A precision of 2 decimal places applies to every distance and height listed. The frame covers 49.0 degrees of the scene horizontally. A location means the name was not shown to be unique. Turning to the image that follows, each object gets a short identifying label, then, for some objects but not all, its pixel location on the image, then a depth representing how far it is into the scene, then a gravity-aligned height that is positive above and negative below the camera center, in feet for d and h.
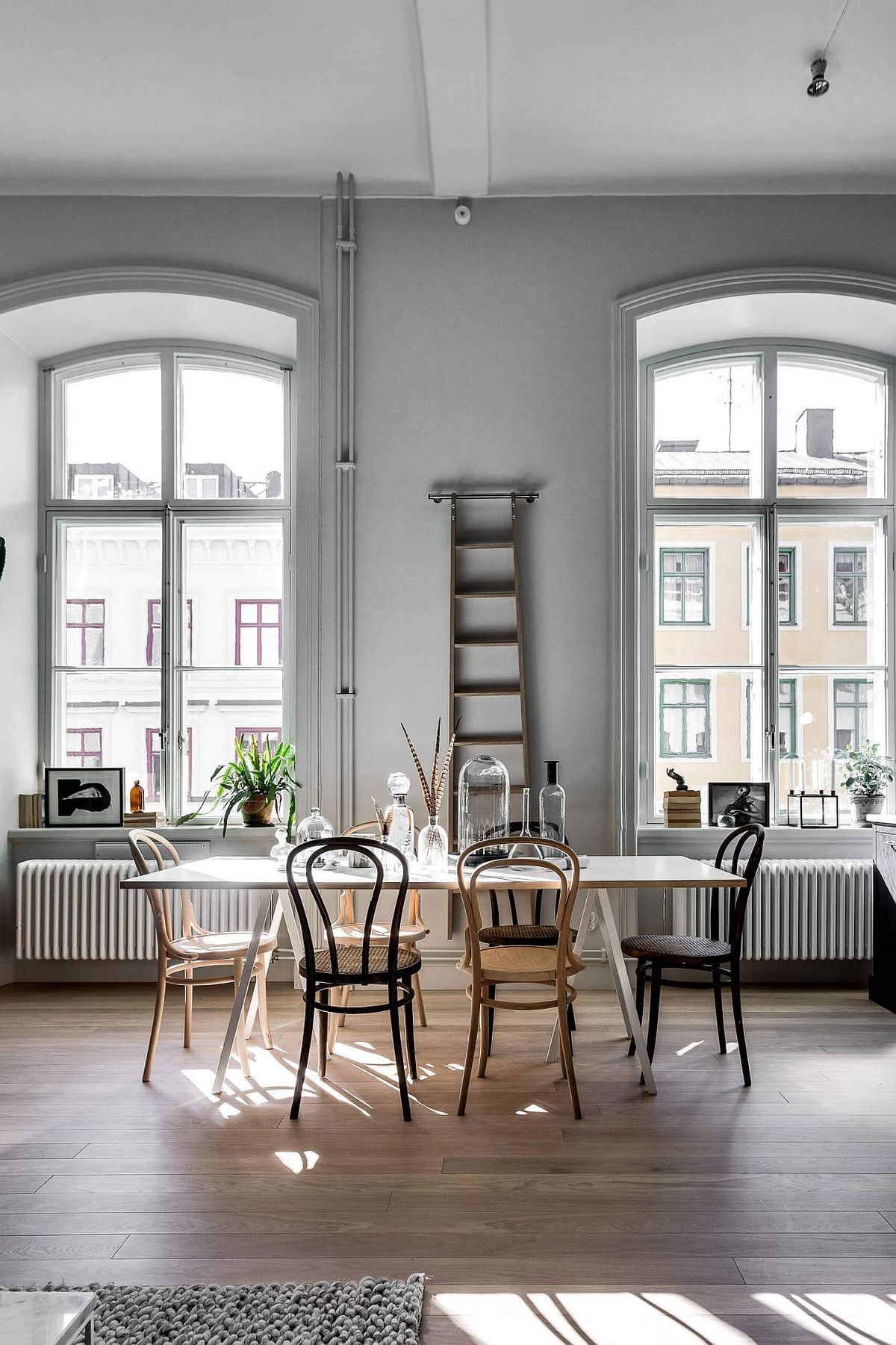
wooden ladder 15.85 +0.74
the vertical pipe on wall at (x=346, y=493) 15.89 +3.03
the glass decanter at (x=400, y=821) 12.65 -1.84
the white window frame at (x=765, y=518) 17.42 +2.91
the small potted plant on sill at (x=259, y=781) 16.30 -1.71
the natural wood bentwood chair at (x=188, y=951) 12.10 -3.43
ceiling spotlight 13.07 +8.11
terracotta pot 16.40 -2.18
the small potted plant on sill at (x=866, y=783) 16.87 -1.79
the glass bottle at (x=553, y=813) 12.95 -1.85
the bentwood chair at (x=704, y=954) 12.01 -3.40
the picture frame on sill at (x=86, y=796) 17.07 -2.04
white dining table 11.41 -2.41
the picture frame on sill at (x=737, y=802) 16.87 -2.12
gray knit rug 6.69 -4.48
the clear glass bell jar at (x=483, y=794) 15.13 -1.80
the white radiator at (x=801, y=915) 15.94 -3.83
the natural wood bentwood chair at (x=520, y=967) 10.62 -3.28
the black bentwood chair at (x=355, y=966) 10.63 -3.29
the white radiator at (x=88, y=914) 16.02 -3.84
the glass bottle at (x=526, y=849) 13.07 -2.35
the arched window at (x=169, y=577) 17.74 +1.85
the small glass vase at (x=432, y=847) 12.55 -2.15
